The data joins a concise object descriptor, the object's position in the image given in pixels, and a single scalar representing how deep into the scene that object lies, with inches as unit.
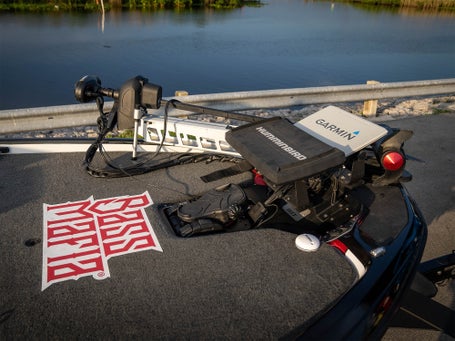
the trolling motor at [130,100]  120.7
